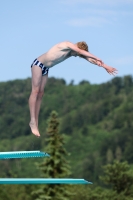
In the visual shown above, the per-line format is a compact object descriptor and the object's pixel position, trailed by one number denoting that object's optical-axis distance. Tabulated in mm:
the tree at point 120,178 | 61250
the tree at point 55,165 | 50331
